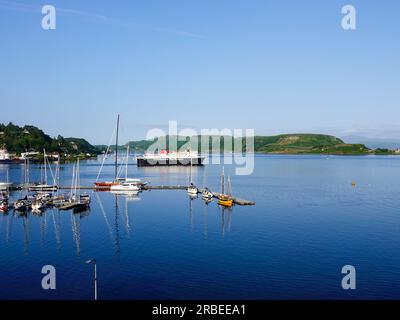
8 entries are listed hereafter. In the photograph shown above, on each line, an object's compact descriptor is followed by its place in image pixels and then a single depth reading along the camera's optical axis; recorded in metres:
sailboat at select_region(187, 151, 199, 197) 85.44
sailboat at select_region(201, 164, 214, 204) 77.39
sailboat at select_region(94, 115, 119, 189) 96.94
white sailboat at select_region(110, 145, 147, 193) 89.62
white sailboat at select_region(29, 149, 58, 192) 92.82
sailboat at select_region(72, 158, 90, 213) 68.06
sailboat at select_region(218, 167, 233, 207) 70.69
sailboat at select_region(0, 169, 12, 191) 92.85
